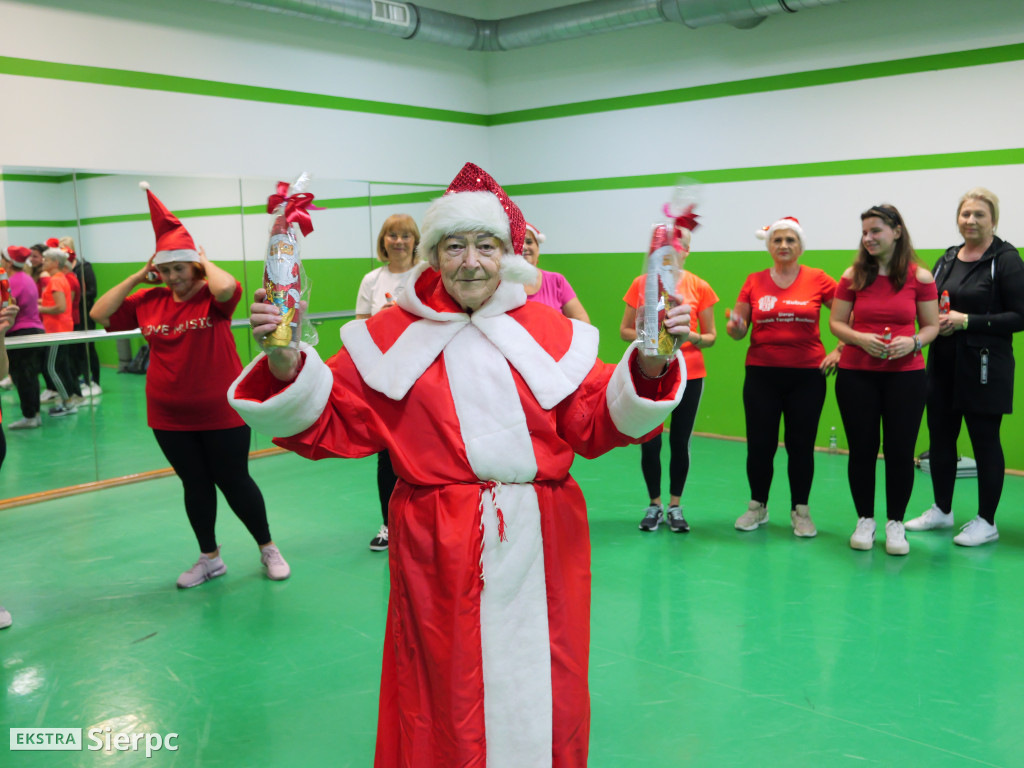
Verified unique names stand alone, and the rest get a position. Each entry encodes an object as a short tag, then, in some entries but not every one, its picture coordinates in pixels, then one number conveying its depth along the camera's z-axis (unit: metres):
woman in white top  4.37
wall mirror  5.37
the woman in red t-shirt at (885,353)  4.10
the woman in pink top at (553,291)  4.14
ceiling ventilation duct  6.32
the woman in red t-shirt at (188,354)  3.70
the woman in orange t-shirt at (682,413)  4.52
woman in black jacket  4.27
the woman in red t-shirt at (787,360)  4.43
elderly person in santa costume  1.90
